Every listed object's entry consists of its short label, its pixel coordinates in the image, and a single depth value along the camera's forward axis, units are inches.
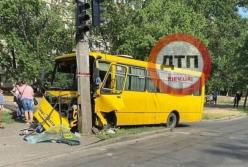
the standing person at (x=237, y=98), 1922.9
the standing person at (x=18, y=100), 801.8
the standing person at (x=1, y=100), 732.0
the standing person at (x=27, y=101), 765.3
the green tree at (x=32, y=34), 1635.1
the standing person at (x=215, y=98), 2130.9
